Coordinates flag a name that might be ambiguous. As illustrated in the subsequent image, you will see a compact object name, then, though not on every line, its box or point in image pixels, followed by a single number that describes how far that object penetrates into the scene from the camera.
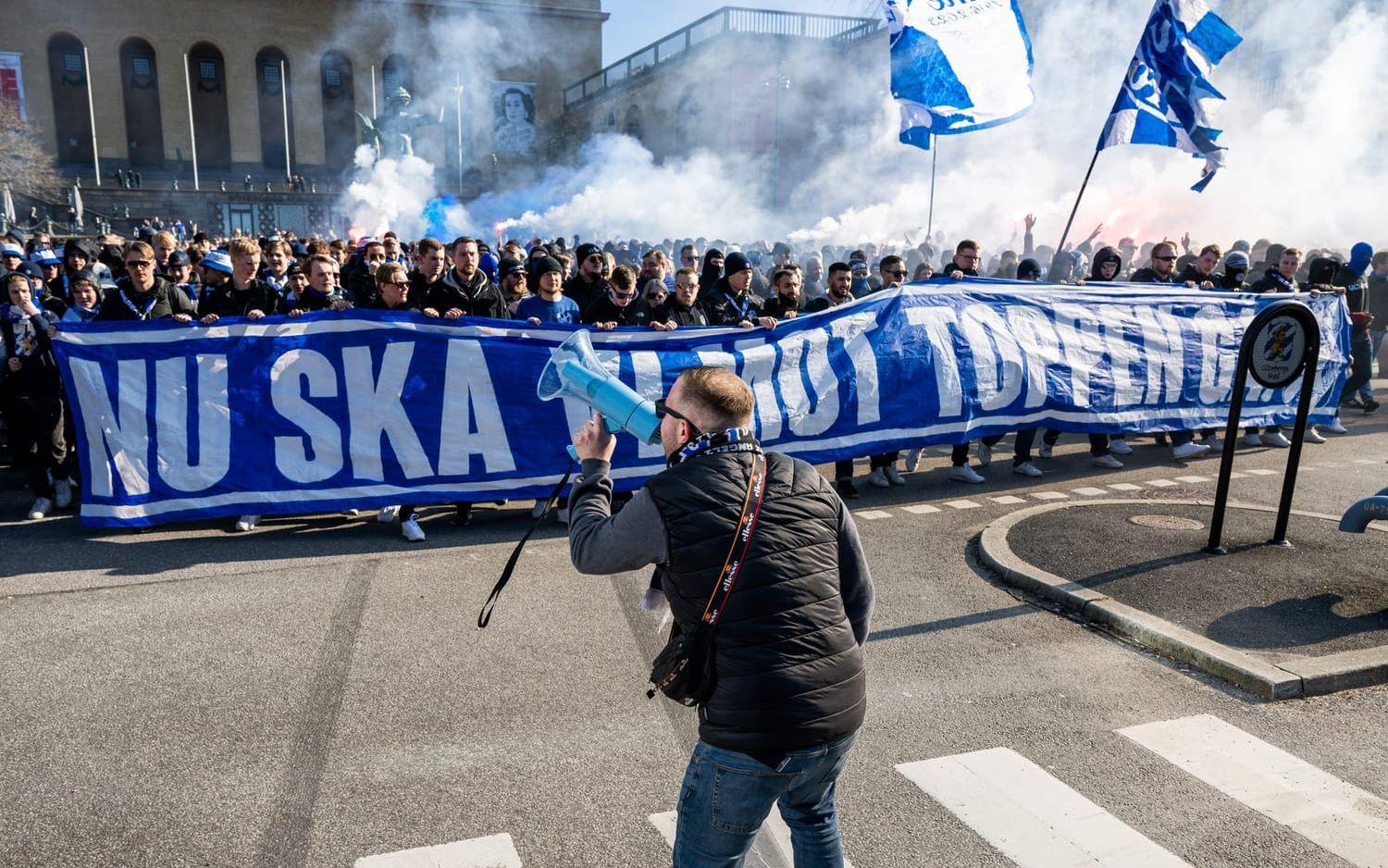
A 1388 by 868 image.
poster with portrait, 54.12
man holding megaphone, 2.19
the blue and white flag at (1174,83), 8.84
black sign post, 5.79
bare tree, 37.16
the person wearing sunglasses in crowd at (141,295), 7.18
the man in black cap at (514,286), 7.71
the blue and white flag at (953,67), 9.20
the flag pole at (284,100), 53.38
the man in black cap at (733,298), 7.73
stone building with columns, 50.78
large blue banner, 6.45
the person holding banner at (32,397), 7.05
